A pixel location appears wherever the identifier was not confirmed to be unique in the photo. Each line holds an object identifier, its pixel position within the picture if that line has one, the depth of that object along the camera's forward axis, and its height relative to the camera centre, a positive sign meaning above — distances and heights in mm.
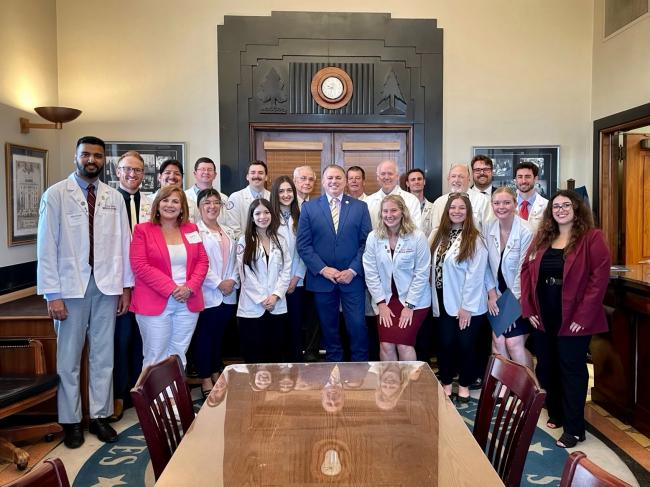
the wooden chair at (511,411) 1484 -552
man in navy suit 3721 -206
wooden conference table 1212 -553
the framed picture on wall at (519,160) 5434 +677
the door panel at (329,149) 5438 +797
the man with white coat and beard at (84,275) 2971 -267
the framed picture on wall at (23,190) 3957 +302
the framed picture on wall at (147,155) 5207 +717
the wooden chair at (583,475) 976 -468
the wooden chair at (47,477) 999 -477
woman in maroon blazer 2896 -397
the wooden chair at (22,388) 2770 -855
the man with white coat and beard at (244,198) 4312 +240
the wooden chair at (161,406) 1478 -536
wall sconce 4254 +900
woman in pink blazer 3176 -294
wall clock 5289 +1394
